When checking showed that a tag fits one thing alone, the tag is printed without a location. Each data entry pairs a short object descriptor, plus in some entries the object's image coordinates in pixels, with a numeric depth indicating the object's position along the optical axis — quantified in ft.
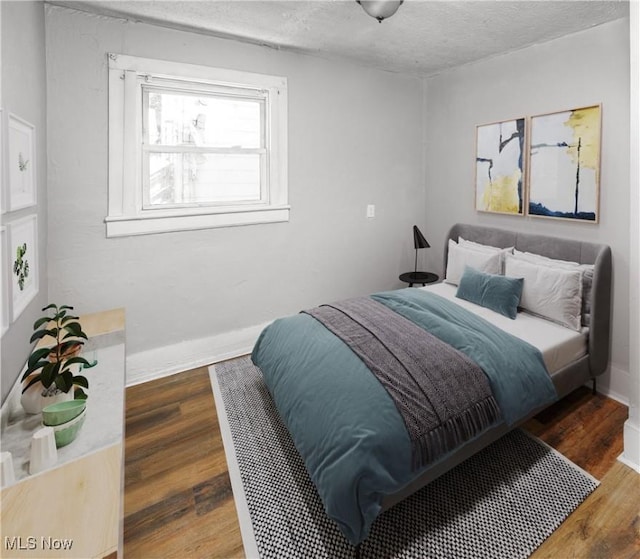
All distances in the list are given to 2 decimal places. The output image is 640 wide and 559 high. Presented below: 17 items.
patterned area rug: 4.91
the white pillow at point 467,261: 9.43
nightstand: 11.61
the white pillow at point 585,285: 7.92
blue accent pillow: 8.39
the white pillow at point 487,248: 9.43
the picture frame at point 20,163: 5.07
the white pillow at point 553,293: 7.82
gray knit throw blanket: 5.07
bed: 4.72
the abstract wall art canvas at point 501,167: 9.70
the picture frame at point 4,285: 4.73
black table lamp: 11.68
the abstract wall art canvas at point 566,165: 8.18
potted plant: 4.59
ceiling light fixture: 6.86
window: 8.15
